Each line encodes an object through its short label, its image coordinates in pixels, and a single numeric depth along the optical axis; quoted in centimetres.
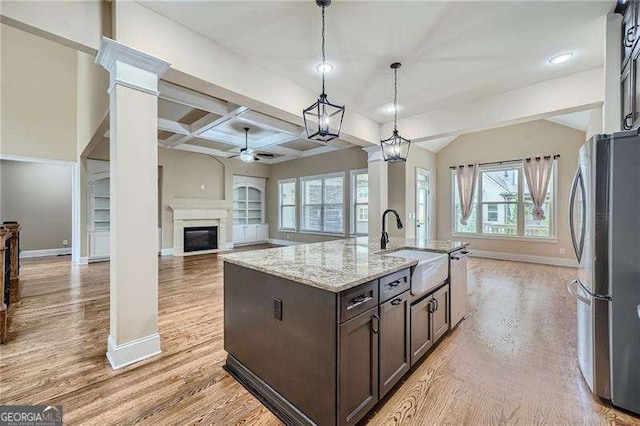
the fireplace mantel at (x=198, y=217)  764
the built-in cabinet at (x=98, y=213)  659
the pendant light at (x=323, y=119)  232
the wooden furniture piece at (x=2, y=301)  258
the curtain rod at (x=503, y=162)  603
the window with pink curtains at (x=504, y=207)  633
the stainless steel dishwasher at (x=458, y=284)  275
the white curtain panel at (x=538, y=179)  610
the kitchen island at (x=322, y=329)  145
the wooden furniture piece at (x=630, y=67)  203
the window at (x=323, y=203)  820
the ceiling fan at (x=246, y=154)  603
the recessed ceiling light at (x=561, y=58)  316
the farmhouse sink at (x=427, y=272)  202
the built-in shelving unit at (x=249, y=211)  951
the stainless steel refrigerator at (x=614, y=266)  170
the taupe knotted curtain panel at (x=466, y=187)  707
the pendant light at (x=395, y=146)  341
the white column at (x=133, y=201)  221
